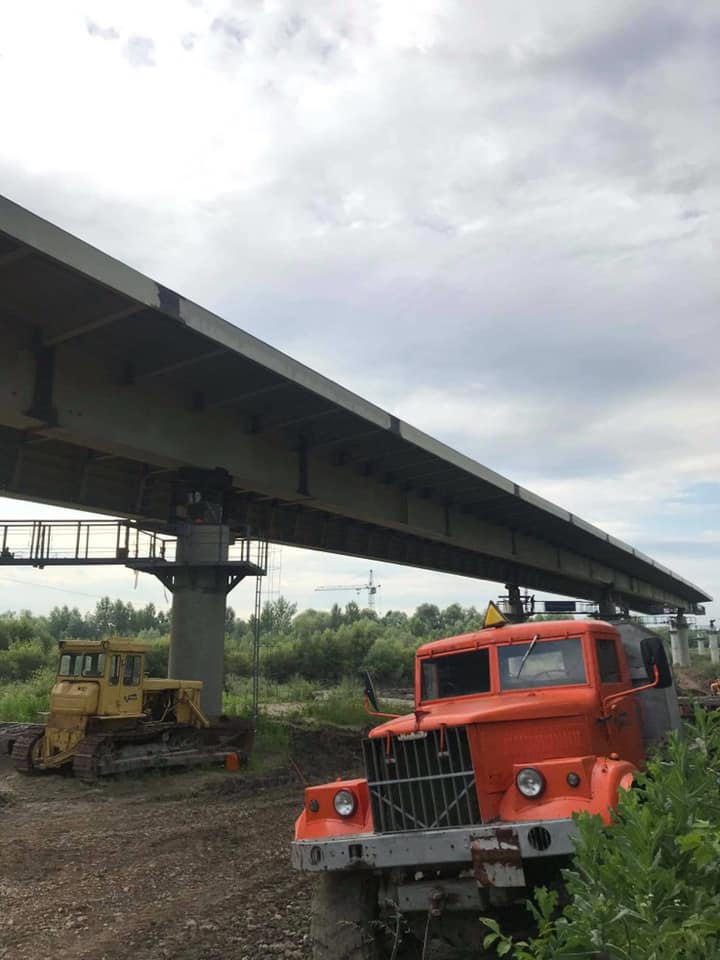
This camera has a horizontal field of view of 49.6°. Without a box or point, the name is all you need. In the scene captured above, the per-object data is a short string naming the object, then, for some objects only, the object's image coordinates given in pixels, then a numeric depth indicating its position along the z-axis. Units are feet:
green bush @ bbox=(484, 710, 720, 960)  9.46
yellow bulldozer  47.83
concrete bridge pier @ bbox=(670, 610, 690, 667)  228.02
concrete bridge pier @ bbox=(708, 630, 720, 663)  247.50
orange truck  17.02
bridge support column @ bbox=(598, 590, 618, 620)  139.95
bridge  35.81
